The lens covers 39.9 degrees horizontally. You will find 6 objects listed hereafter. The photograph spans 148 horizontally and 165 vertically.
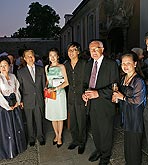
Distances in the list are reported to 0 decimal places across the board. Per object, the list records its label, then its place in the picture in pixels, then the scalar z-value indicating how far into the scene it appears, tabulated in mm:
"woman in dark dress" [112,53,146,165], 2479
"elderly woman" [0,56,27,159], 3275
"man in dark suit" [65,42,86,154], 3356
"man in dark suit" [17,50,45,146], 3631
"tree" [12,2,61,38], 43375
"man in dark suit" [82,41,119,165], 2914
